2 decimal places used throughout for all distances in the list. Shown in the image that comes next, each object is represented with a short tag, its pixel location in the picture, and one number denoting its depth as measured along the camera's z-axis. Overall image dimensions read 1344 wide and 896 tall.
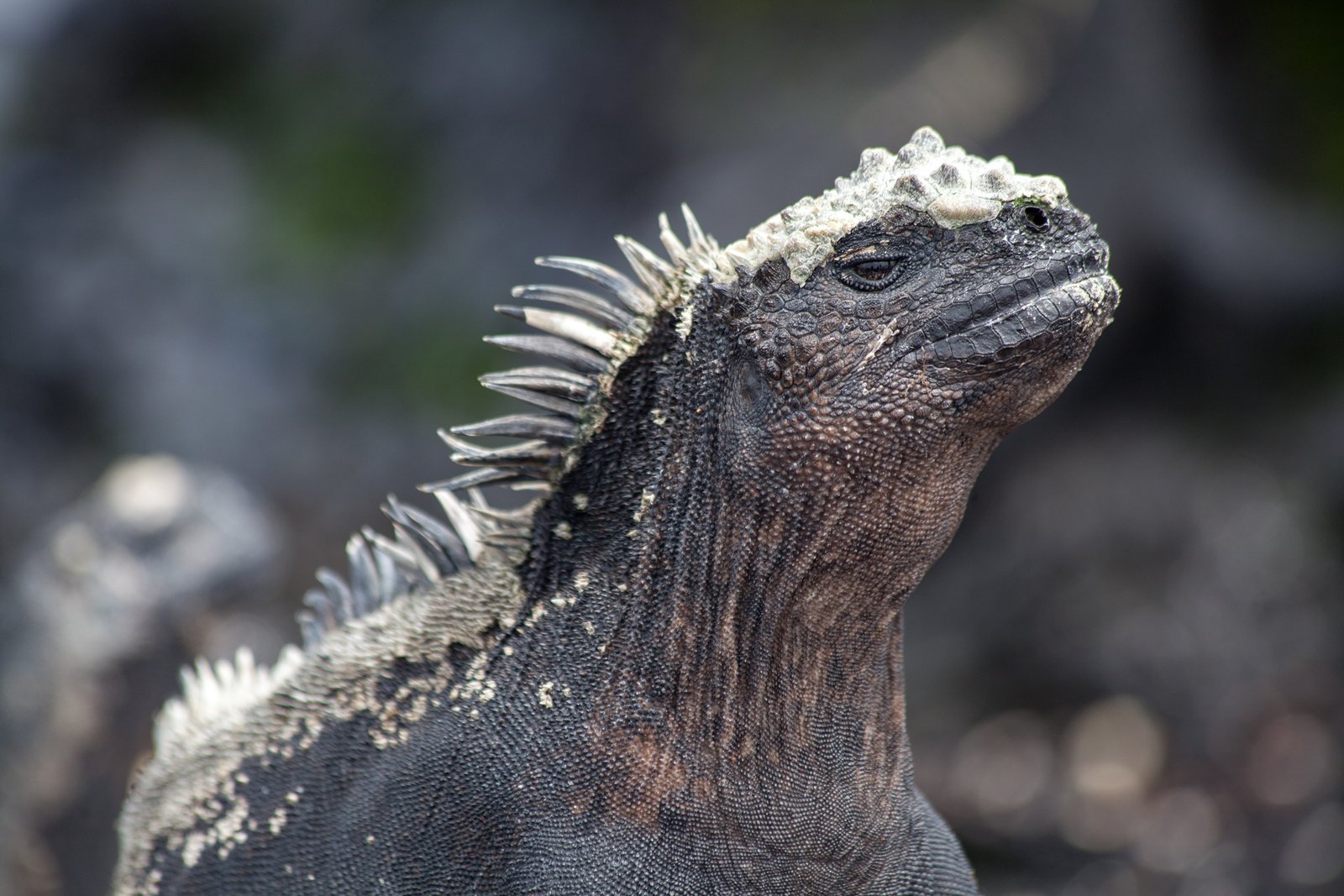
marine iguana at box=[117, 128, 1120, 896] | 4.58
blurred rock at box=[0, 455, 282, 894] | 10.09
